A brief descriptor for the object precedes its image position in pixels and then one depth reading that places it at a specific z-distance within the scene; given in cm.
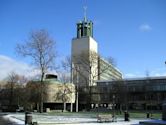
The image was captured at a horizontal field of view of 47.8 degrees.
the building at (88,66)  4375
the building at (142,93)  6385
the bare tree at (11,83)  5649
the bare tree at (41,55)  3574
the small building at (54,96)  5214
